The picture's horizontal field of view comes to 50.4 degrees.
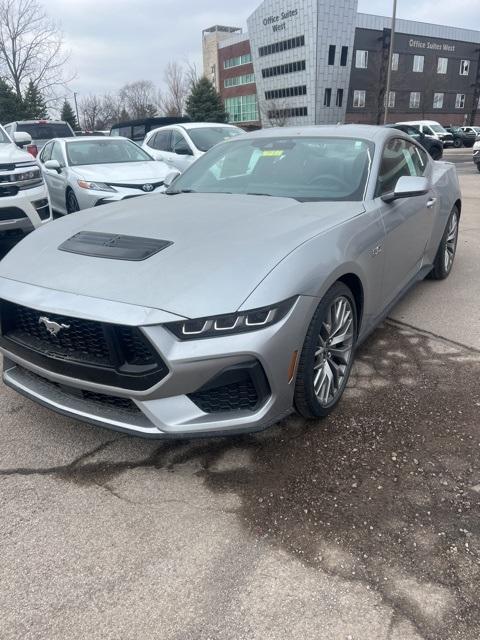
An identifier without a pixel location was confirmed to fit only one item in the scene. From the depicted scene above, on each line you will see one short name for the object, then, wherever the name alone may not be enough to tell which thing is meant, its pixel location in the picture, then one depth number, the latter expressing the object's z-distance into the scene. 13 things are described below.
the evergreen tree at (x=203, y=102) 54.78
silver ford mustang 2.18
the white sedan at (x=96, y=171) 7.57
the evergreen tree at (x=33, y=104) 40.27
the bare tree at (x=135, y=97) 77.69
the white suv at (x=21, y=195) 5.88
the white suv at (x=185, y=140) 9.80
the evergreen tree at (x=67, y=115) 60.89
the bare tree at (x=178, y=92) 67.73
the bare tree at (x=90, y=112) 75.38
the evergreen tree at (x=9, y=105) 39.31
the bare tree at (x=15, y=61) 34.91
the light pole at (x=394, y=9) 29.76
